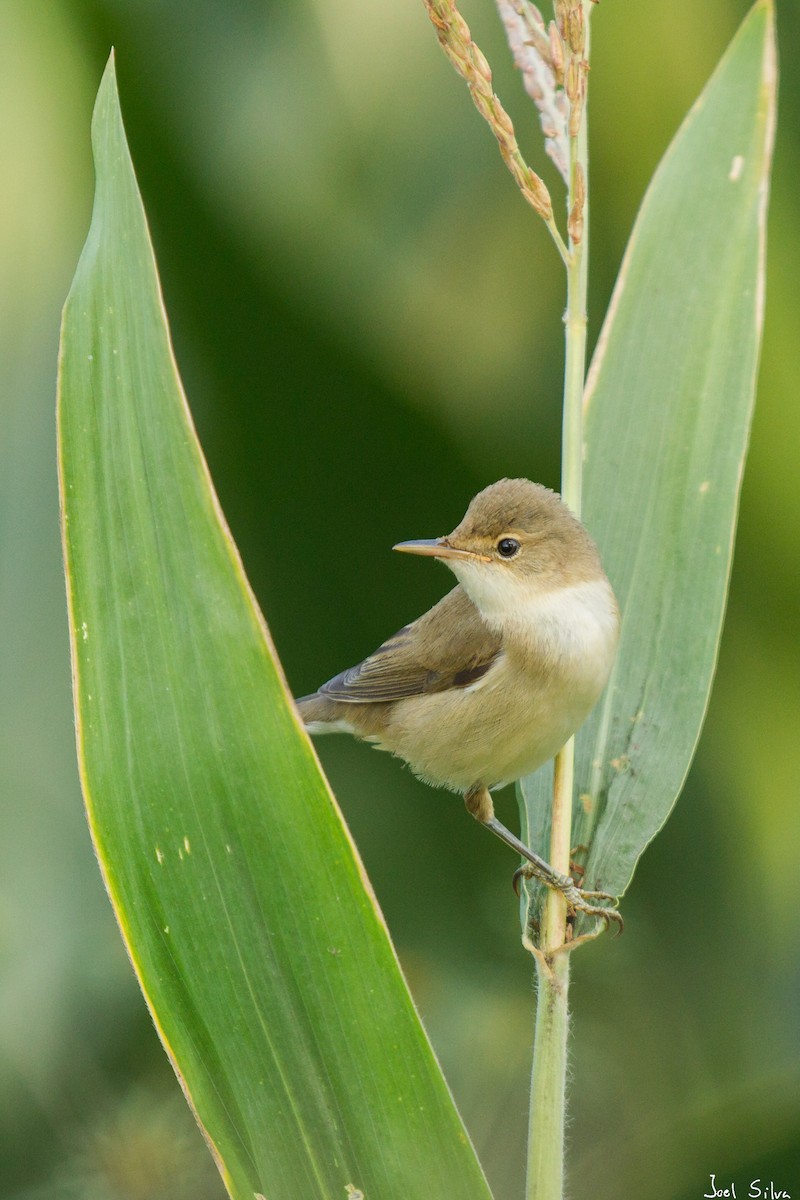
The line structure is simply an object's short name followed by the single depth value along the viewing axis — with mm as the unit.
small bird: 3628
